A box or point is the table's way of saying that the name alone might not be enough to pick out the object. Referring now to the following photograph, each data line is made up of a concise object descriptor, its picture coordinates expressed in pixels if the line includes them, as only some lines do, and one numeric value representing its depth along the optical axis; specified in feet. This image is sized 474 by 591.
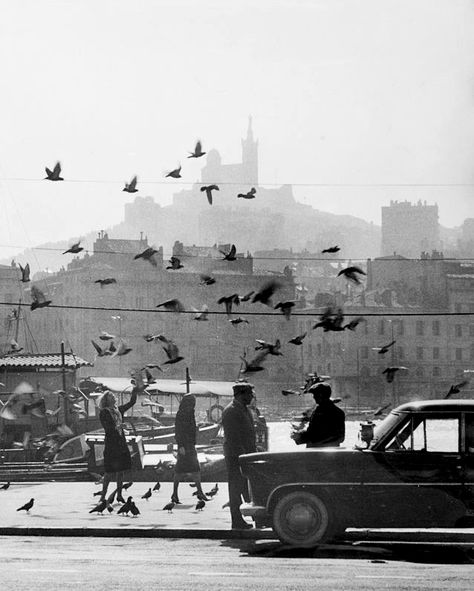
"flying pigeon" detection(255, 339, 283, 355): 87.73
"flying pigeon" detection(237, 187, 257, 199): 102.23
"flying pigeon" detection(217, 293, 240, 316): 89.15
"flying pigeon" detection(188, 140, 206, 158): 88.02
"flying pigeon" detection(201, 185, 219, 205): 93.92
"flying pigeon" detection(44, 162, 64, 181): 84.91
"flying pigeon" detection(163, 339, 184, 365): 94.12
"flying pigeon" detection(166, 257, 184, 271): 97.40
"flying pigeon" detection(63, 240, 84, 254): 95.86
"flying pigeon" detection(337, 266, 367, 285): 80.68
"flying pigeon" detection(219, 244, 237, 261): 91.53
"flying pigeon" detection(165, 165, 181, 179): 91.68
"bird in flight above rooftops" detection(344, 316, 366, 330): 94.42
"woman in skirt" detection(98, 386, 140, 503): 67.51
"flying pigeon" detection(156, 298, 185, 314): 91.99
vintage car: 51.70
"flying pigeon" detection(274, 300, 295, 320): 88.12
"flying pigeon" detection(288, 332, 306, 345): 101.68
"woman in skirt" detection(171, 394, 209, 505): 71.61
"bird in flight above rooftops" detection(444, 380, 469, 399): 92.54
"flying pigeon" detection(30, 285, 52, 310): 92.57
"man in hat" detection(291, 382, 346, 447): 57.00
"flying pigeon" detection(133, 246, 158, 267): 93.56
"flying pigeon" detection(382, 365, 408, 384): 97.08
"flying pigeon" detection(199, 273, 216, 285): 98.94
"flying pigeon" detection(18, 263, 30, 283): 103.52
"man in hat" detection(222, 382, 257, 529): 60.08
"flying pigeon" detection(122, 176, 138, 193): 89.24
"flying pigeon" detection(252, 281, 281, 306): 81.56
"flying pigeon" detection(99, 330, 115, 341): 107.58
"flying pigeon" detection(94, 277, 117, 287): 103.47
